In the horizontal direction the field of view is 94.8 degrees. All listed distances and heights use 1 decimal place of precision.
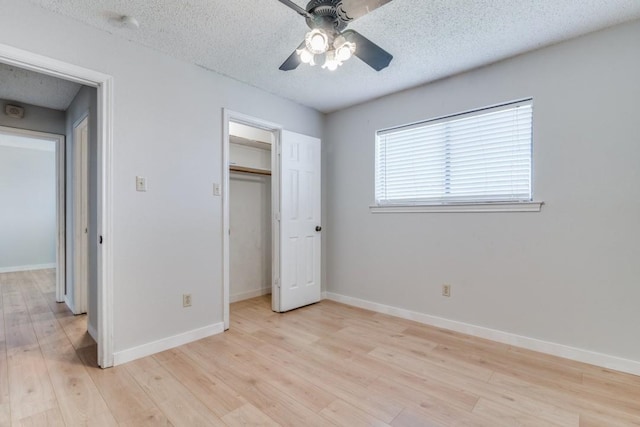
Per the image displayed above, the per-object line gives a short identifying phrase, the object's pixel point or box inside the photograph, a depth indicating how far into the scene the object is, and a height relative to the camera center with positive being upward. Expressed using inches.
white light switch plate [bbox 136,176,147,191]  88.8 +7.9
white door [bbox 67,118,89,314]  125.1 -4.8
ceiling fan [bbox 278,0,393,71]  57.8 +37.9
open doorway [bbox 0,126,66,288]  219.0 +3.5
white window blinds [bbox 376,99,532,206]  97.5 +19.5
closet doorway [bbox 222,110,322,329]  129.6 -2.4
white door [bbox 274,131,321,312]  130.4 -5.5
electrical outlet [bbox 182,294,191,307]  98.8 -30.7
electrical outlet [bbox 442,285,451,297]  110.7 -30.4
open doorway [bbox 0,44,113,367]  81.9 +0.3
